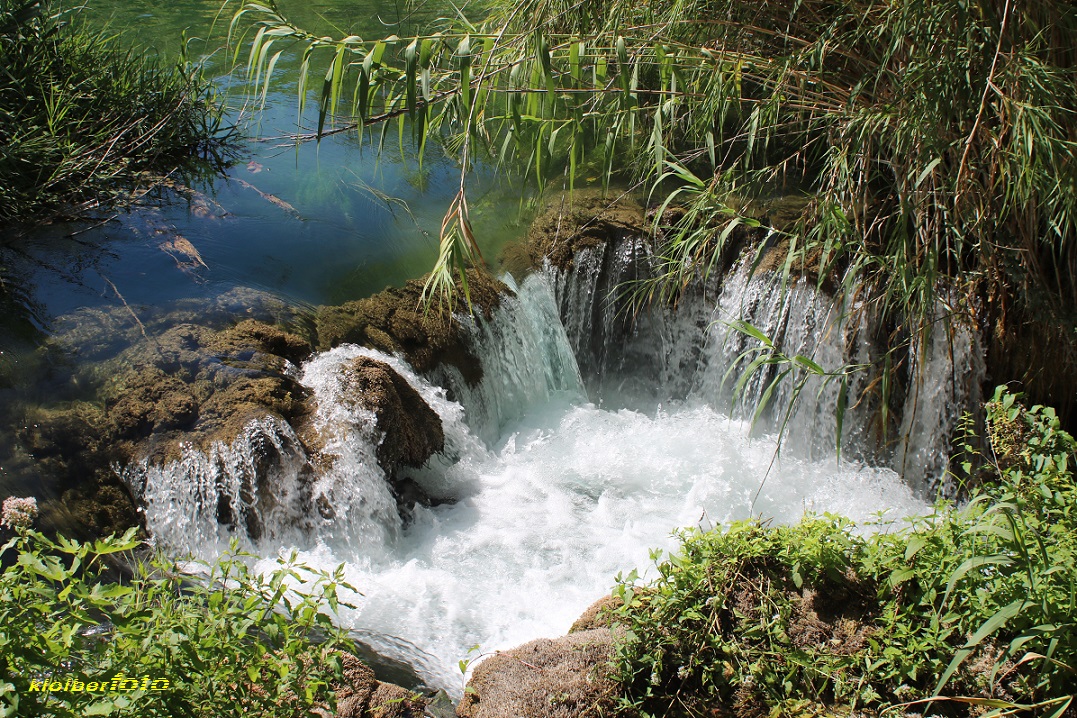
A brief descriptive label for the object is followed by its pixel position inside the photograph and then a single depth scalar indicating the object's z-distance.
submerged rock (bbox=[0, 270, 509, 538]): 3.63
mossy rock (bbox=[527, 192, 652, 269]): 5.73
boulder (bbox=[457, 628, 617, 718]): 2.23
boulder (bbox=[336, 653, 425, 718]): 2.18
